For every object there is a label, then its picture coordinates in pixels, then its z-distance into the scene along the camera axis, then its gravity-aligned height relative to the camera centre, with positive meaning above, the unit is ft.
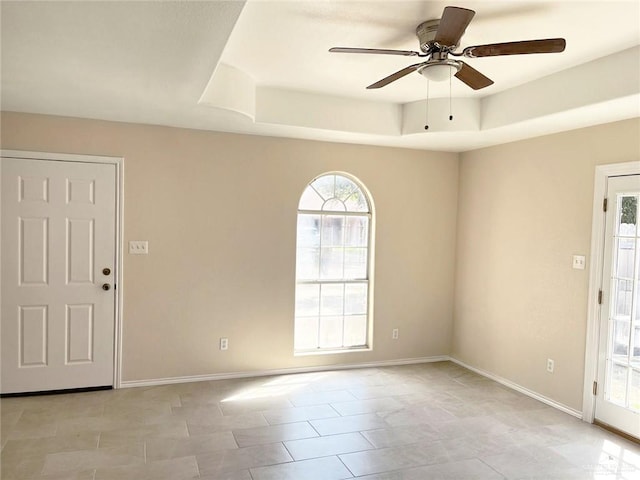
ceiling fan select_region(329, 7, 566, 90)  7.16 +2.96
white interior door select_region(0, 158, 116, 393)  12.62 -1.66
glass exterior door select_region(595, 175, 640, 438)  11.16 -2.07
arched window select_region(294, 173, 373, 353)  15.92 -1.52
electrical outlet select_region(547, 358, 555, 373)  13.32 -3.91
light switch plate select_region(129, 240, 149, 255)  13.66 -0.88
